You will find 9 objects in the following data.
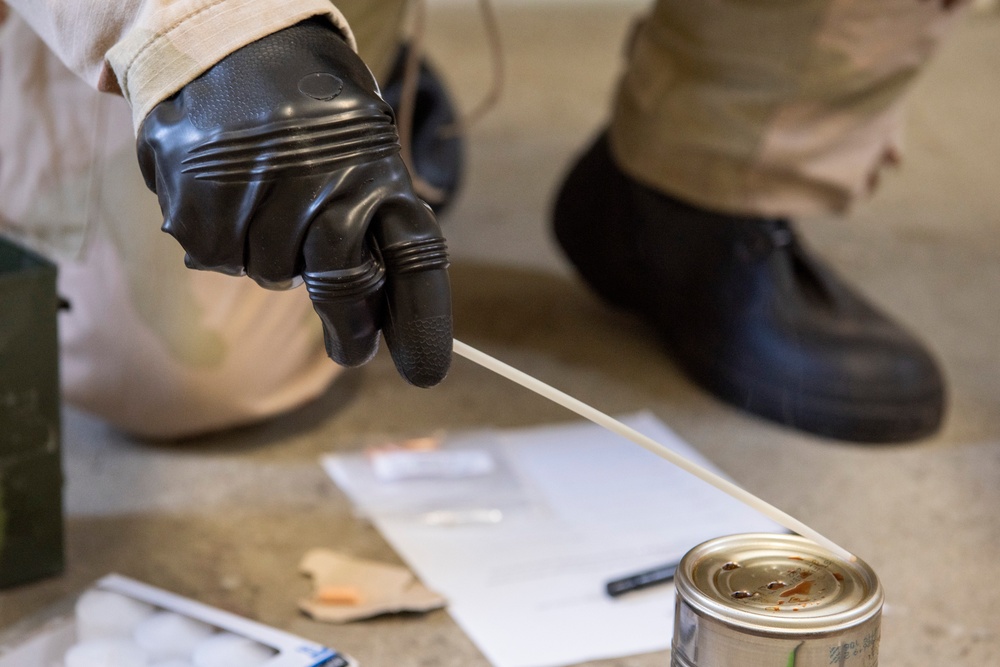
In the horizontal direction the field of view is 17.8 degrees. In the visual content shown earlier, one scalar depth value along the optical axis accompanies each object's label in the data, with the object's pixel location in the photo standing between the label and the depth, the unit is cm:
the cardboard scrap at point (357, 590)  137
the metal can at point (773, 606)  116
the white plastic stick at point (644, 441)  122
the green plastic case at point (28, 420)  135
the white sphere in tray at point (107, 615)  131
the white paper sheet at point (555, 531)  137
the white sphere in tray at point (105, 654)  128
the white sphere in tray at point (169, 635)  129
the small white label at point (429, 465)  151
